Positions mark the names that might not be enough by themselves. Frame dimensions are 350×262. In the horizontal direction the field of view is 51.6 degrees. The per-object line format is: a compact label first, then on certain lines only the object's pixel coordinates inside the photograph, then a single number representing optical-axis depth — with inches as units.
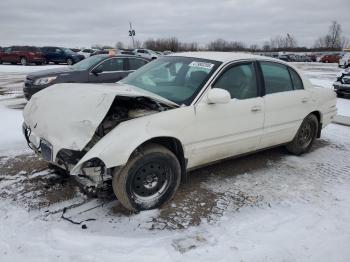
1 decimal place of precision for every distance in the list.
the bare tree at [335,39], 4084.6
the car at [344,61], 1348.8
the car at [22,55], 1163.3
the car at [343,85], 514.0
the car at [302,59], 2309.3
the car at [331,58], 2039.9
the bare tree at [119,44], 3886.8
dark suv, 1233.3
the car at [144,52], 1269.7
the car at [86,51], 1504.1
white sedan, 139.0
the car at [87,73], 374.9
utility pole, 1468.9
